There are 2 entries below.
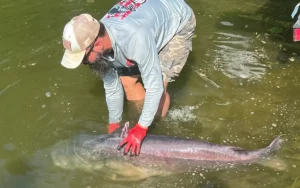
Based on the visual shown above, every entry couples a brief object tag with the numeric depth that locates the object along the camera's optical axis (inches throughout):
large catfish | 169.5
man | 140.1
